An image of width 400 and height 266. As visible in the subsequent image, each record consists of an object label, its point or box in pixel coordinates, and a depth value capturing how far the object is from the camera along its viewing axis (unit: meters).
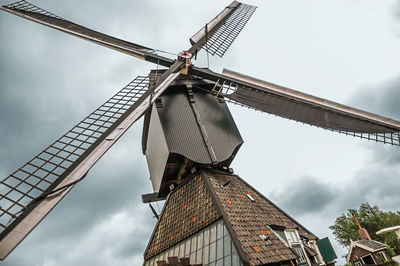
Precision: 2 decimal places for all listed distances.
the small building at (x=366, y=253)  13.70
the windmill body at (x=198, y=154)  5.53
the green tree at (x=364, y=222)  23.97
